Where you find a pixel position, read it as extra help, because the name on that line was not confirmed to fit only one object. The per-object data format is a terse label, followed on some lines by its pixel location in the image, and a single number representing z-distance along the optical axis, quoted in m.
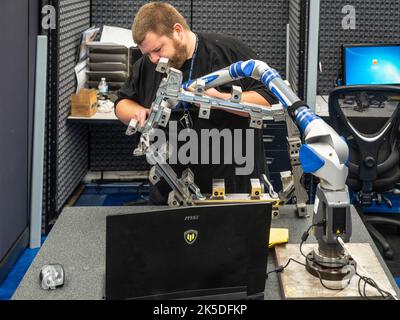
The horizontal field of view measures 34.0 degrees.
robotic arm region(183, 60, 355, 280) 1.37
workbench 1.58
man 2.17
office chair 3.20
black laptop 1.34
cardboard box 3.62
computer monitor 3.90
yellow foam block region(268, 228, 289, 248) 1.80
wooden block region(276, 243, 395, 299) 1.53
